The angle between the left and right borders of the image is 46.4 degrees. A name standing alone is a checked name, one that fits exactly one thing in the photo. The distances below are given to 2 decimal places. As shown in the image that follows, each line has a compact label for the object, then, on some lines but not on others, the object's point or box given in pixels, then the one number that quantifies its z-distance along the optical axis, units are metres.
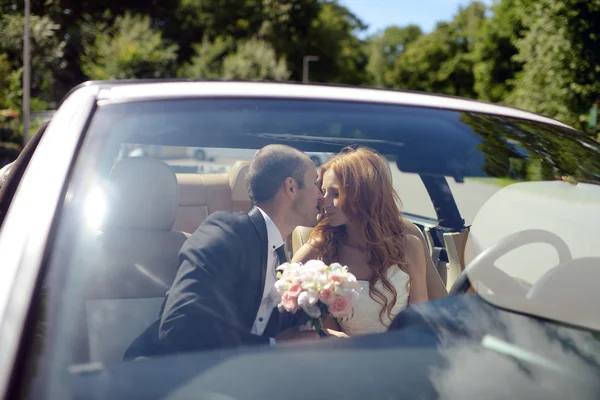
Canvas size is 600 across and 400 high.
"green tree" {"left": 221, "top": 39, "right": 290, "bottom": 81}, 50.41
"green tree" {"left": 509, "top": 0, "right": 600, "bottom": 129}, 20.64
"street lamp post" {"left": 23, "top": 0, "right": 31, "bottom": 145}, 25.89
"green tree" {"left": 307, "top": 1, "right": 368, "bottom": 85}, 64.06
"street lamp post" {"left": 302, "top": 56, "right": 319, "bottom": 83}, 59.11
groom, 1.51
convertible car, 1.35
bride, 2.26
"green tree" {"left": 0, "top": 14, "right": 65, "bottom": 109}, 32.62
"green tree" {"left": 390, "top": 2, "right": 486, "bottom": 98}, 72.25
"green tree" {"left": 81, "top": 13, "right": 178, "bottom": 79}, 45.16
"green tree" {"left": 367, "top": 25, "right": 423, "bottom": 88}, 97.06
